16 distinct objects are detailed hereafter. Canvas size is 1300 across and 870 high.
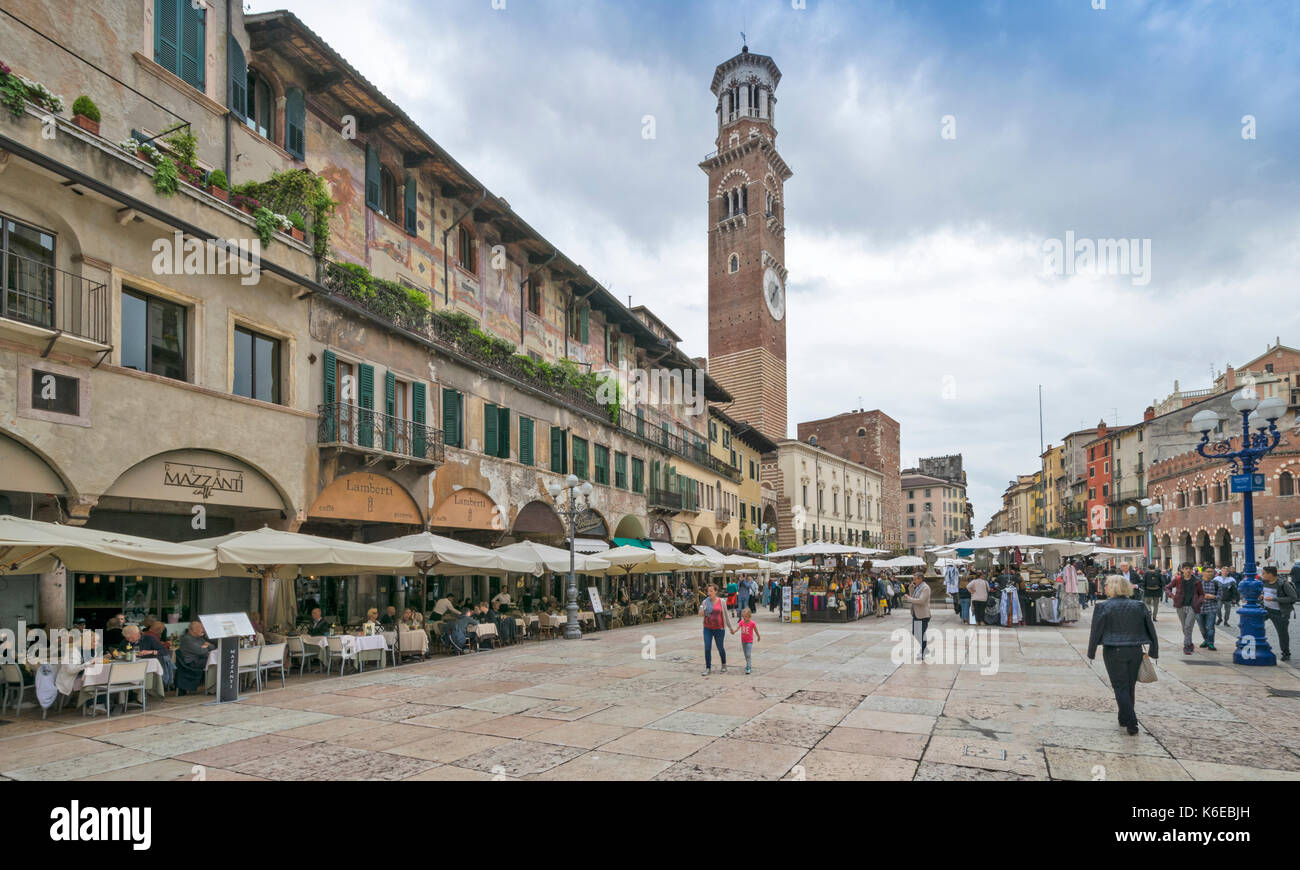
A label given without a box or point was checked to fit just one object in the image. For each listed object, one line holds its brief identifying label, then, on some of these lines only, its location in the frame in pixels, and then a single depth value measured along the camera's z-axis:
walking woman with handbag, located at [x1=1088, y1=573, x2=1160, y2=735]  8.47
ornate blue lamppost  13.87
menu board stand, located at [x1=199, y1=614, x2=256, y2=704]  11.45
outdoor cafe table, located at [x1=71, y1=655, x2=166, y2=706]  10.44
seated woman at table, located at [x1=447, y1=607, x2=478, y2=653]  17.94
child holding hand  13.34
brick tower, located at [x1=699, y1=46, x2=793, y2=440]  64.69
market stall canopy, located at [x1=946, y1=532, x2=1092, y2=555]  23.34
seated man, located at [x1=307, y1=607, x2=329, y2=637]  15.69
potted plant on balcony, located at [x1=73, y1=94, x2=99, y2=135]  13.02
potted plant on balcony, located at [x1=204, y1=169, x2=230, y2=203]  15.50
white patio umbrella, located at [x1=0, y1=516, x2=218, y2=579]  9.86
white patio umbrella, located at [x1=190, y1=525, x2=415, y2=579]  12.35
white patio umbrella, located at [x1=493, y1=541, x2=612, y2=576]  19.42
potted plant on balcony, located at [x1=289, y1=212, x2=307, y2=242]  17.42
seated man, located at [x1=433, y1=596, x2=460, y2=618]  19.95
